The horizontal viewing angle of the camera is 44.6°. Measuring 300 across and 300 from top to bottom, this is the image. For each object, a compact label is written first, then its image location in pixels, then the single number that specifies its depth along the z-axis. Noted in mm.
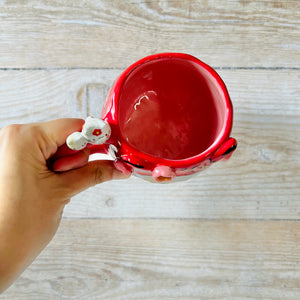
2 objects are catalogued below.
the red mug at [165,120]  385
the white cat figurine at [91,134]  353
